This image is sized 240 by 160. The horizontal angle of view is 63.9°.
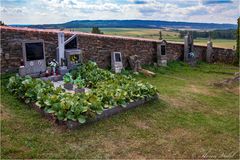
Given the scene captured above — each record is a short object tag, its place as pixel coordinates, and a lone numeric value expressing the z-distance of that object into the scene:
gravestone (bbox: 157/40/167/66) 13.38
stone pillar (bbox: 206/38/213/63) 16.77
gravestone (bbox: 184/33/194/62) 15.72
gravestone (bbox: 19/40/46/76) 7.91
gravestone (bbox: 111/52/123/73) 10.86
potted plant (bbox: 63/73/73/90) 7.36
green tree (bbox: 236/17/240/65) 16.12
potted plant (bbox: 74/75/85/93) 6.84
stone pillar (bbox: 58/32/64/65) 8.87
